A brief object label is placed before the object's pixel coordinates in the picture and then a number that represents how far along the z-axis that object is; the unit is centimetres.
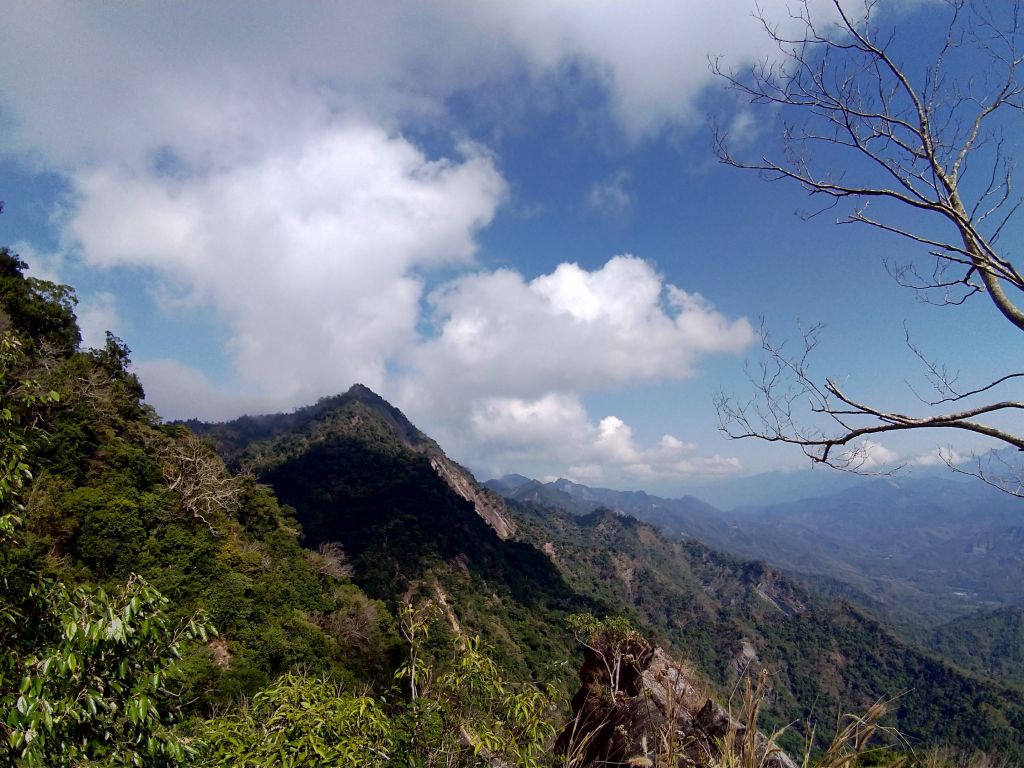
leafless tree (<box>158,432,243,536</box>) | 2481
